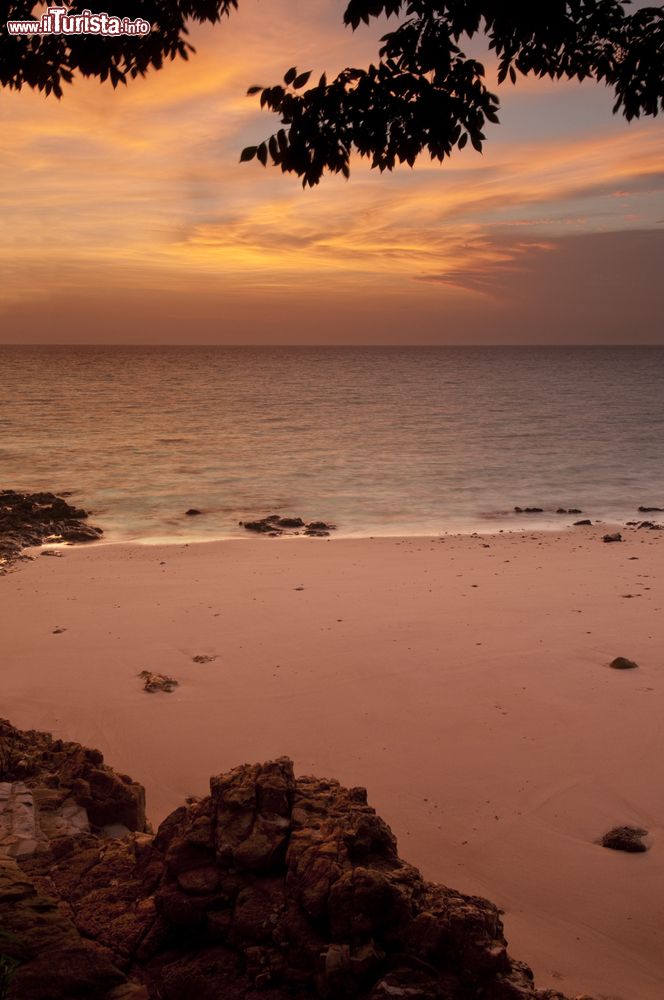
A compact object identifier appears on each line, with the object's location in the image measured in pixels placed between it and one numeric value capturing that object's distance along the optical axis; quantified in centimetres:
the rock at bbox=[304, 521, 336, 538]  1931
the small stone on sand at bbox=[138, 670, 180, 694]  843
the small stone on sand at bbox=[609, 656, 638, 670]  895
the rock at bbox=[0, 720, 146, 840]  471
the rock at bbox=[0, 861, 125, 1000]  317
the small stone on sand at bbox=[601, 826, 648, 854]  561
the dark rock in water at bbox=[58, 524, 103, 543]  1830
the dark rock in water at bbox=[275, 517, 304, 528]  2039
